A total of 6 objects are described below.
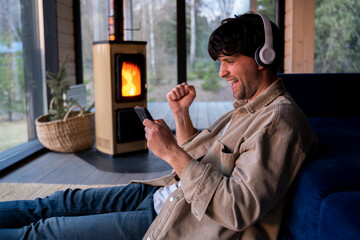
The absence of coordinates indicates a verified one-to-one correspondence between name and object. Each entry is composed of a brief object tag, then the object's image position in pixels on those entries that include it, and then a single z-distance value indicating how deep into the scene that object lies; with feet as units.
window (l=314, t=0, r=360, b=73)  13.67
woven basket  12.00
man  3.35
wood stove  11.66
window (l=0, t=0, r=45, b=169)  11.51
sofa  2.67
